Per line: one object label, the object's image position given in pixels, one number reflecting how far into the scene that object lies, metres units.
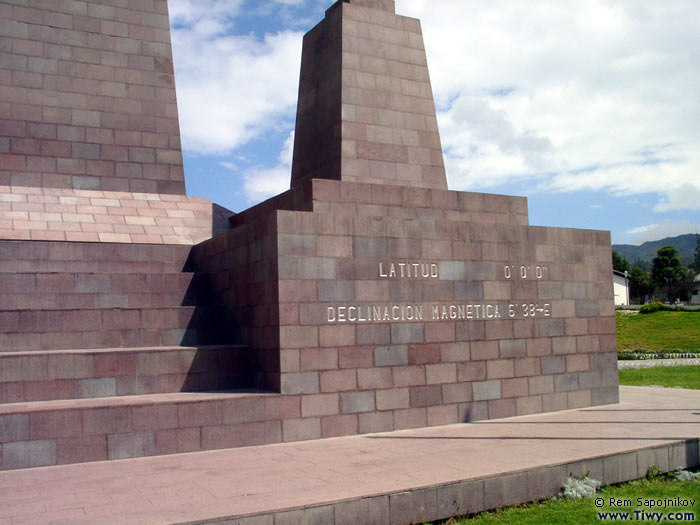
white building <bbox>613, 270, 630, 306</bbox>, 84.56
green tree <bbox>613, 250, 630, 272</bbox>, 109.38
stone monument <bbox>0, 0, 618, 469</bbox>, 9.38
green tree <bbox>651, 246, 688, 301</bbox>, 96.16
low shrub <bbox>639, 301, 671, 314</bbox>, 51.03
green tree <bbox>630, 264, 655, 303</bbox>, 103.94
